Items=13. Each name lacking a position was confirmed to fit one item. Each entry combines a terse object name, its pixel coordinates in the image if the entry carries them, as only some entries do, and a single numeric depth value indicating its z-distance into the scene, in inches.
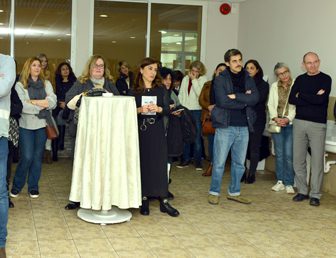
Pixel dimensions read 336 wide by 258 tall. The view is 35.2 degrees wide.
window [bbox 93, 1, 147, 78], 356.2
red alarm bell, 369.1
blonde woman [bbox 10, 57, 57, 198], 213.8
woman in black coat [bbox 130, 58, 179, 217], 201.2
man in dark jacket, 216.1
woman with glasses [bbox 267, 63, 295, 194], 256.1
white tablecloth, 184.4
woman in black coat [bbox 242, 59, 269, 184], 270.4
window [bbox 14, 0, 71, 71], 346.0
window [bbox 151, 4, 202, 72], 368.8
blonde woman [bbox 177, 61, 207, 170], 309.3
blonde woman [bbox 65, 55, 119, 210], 205.2
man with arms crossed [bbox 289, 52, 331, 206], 227.9
